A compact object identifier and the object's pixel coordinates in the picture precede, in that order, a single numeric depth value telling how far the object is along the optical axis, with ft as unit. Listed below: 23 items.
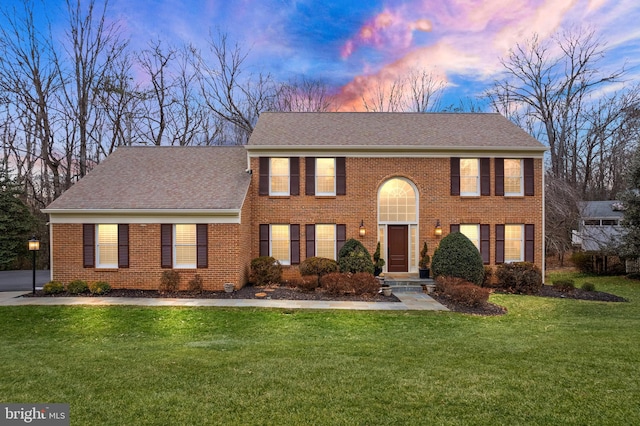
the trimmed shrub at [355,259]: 49.29
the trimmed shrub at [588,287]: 51.47
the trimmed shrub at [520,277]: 49.73
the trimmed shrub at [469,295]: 39.58
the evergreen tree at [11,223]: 69.72
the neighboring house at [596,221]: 89.63
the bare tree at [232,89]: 101.81
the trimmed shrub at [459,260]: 48.11
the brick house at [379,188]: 55.26
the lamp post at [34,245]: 45.55
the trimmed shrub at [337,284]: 45.11
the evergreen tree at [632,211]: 62.64
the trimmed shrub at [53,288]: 45.34
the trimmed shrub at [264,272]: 51.78
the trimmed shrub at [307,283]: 47.01
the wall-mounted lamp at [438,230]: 55.11
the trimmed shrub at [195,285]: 47.16
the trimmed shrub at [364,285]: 44.93
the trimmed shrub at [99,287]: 46.11
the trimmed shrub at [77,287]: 45.93
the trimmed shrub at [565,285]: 51.26
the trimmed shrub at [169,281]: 47.52
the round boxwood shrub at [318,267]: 50.72
